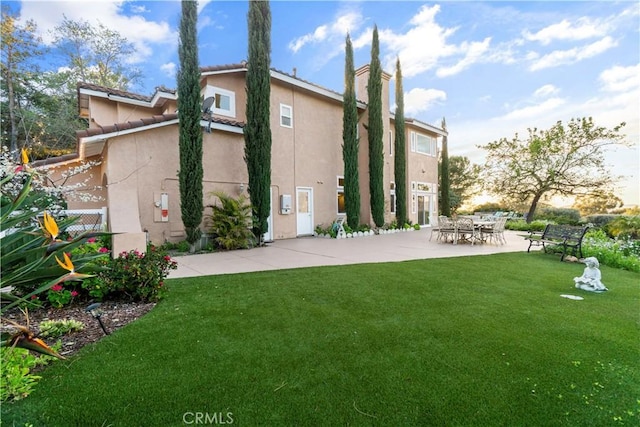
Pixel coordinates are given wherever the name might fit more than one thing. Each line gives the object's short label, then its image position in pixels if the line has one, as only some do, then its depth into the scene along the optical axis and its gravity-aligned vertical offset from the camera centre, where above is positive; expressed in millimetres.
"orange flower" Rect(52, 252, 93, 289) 1466 -345
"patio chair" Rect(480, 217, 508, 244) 11023 -1030
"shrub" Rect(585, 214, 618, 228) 17703 -1041
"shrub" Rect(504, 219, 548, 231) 17125 -1365
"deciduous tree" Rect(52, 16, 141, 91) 17797 +10283
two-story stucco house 8914 +2151
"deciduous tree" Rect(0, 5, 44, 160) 14219 +8069
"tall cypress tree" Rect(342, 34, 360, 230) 14383 +3101
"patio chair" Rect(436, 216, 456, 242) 11516 -897
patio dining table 11219 -974
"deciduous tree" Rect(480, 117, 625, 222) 19594 +3053
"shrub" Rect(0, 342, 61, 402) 1991 -1190
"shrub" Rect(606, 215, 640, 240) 11148 -1017
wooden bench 7727 -982
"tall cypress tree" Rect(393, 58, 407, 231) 16844 +2832
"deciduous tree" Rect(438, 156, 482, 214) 29109 +2708
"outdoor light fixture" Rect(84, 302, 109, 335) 3030 -1081
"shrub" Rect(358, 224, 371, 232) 14894 -1109
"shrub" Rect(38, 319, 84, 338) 3191 -1329
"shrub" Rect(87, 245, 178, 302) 4289 -1046
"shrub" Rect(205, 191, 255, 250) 9844 -548
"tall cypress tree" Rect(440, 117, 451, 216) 21422 +1643
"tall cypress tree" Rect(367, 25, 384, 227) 15102 +3823
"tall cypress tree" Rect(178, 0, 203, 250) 9078 +2817
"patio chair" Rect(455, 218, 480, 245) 11009 -938
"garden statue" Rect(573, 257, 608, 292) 4969 -1357
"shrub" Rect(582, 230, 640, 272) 7076 -1347
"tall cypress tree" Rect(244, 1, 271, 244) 10672 +3610
